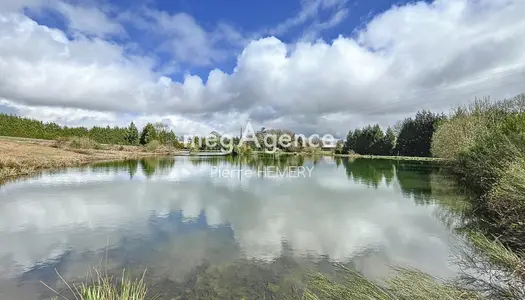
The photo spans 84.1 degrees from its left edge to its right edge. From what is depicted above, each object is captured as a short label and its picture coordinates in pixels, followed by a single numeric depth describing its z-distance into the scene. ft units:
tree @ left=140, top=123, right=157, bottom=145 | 240.32
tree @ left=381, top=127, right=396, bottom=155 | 210.38
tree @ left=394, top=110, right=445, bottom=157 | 180.96
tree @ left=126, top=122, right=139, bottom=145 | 248.73
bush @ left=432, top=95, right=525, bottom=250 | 20.95
